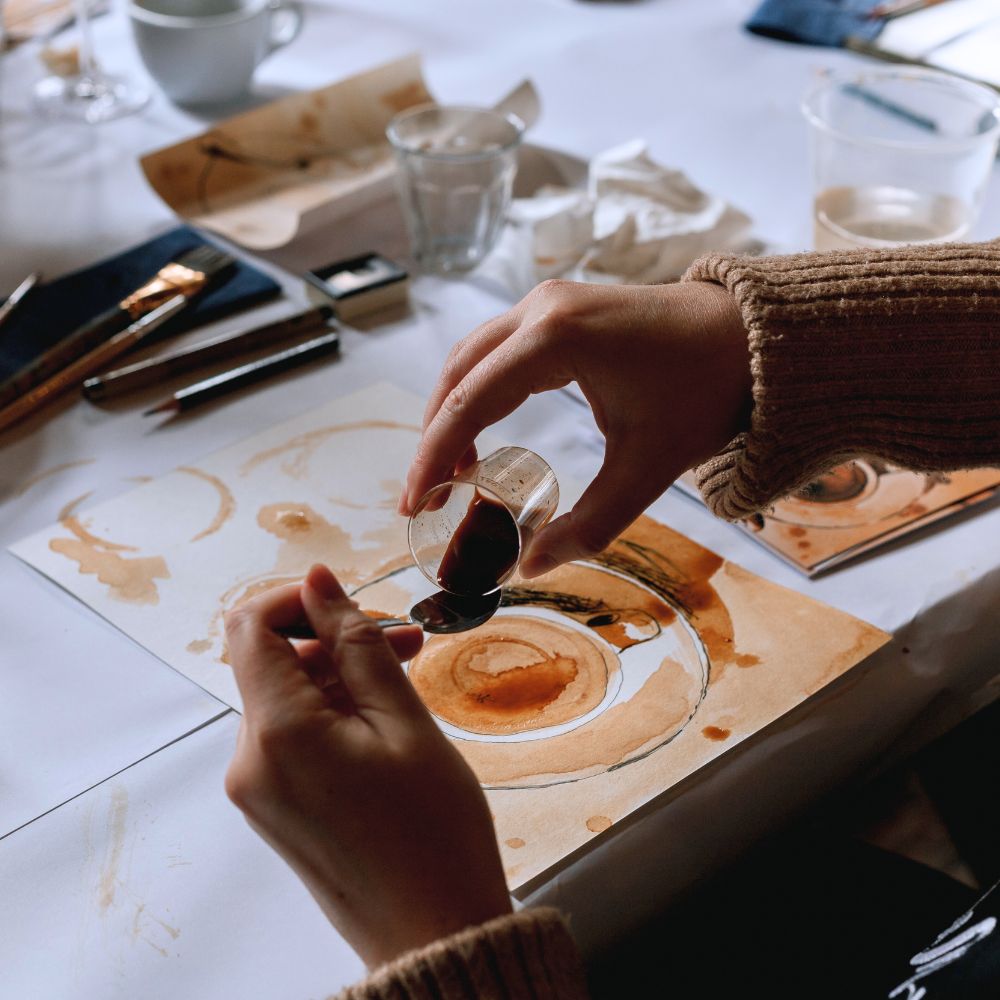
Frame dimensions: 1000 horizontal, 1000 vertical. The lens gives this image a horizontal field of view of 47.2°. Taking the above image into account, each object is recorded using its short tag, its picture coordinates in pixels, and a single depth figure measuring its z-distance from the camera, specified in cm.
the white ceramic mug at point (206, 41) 118
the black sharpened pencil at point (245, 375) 86
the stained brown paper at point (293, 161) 106
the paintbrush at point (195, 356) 87
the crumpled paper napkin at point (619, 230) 97
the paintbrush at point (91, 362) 85
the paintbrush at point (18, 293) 93
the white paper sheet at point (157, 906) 50
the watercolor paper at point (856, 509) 73
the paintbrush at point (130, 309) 86
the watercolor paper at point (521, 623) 58
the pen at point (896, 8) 141
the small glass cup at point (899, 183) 93
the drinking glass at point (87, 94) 129
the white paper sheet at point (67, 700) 59
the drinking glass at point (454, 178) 98
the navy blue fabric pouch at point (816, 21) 141
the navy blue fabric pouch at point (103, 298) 91
